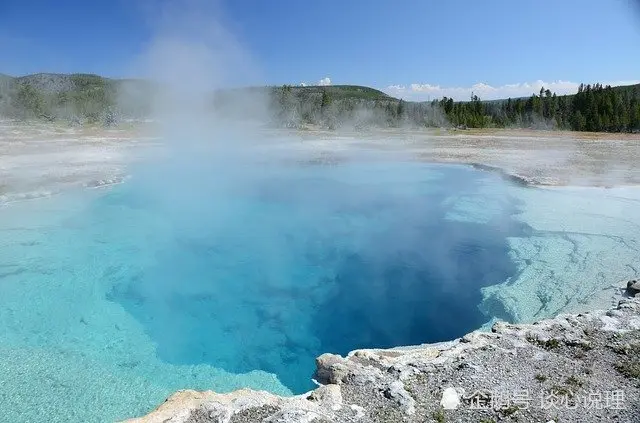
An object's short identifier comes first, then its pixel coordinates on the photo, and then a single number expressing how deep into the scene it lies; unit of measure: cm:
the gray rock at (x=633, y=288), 611
